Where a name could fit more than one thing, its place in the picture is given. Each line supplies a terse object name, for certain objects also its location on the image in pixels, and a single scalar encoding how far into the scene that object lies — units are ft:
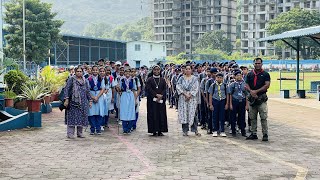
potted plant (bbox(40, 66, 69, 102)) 53.88
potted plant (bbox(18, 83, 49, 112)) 40.24
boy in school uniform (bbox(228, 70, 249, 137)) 35.78
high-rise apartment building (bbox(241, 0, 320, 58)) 333.42
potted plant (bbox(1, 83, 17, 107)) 43.57
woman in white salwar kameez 35.81
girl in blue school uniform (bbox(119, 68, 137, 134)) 36.42
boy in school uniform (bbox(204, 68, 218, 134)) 36.73
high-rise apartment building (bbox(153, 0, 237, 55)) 347.77
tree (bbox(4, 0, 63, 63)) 122.42
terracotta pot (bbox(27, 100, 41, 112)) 40.15
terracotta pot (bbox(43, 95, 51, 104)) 50.82
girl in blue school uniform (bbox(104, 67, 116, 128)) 38.20
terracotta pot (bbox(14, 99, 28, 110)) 45.82
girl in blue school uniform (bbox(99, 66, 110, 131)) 36.65
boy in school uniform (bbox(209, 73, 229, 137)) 35.60
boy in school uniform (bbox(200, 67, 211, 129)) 37.84
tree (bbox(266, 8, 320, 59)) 250.98
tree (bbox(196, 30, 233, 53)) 317.22
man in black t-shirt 33.40
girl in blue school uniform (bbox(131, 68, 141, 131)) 37.31
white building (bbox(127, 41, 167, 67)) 211.00
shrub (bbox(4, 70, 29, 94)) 48.16
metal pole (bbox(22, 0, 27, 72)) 113.04
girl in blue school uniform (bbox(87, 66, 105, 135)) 36.17
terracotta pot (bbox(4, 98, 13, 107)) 43.47
